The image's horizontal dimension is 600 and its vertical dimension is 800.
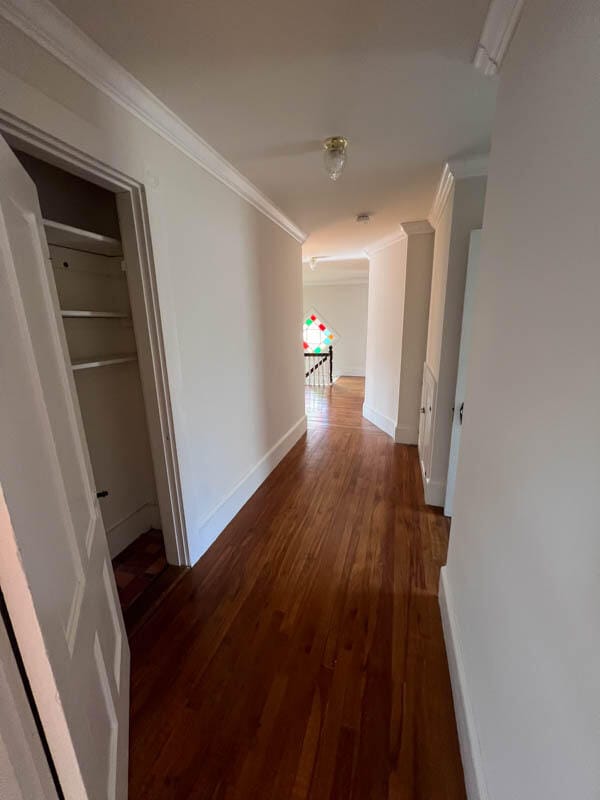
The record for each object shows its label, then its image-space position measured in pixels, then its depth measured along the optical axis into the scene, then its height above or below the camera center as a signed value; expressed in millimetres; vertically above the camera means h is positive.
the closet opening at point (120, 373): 1567 -278
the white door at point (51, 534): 558 -434
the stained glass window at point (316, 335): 8391 -362
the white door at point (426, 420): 2600 -879
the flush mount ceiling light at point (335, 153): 1662 +856
